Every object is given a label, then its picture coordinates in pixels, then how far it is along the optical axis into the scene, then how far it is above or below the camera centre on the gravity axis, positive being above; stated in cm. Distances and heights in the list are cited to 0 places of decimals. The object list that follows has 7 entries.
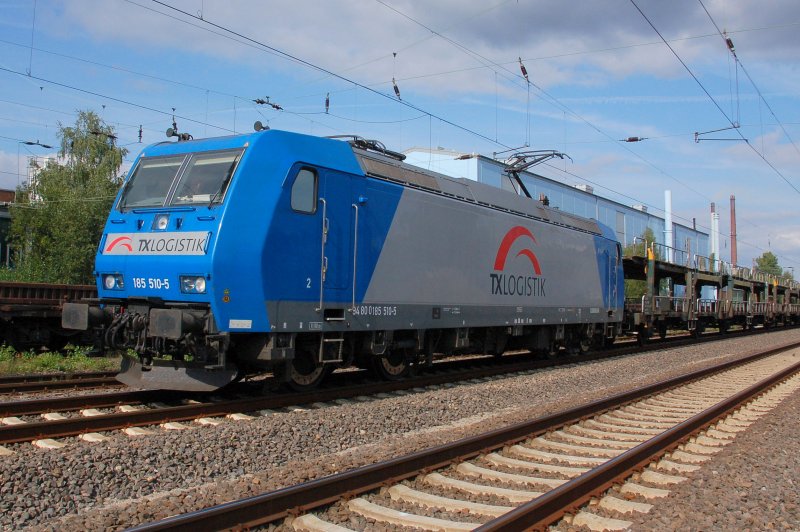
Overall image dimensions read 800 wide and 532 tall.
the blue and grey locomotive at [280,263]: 861 +64
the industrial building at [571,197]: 4697 +969
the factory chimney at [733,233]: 6871 +837
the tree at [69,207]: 3250 +520
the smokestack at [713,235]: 6408 +736
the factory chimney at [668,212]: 6131 +896
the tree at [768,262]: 10878 +876
